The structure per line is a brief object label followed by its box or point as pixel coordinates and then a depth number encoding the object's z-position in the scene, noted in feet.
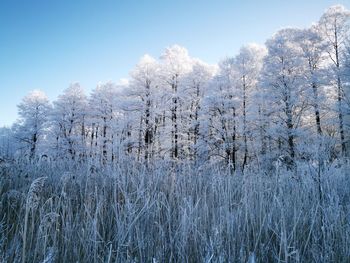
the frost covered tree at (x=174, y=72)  79.07
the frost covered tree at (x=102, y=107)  107.76
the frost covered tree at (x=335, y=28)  64.44
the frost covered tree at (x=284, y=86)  58.54
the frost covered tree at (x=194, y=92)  79.29
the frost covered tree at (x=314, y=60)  58.18
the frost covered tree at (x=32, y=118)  103.30
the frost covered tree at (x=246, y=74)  72.13
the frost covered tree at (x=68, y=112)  102.27
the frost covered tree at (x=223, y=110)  68.59
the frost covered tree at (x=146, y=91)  74.08
